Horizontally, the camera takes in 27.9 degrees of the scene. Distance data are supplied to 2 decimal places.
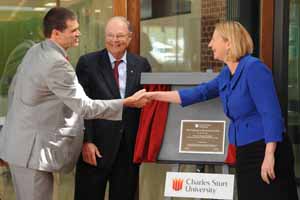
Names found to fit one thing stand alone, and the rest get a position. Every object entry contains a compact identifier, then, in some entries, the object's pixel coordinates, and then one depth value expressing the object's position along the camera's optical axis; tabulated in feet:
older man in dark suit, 12.41
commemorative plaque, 11.80
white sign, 11.09
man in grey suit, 10.85
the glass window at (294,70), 14.56
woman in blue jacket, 9.86
